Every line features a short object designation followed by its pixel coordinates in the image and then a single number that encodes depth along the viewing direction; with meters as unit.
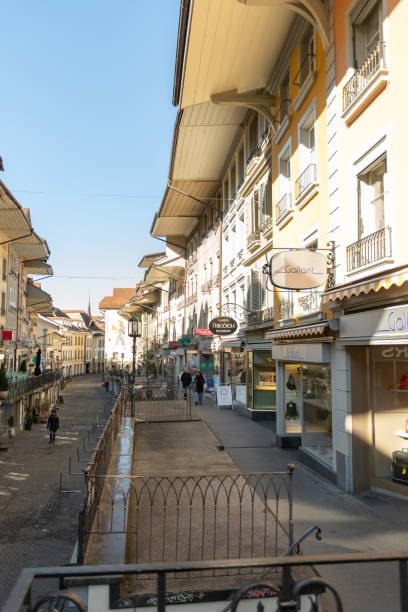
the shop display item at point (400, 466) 8.77
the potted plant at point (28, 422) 32.44
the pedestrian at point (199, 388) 26.17
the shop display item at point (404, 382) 8.97
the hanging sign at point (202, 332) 27.78
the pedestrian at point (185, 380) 28.17
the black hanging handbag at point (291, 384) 14.51
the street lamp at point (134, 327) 21.83
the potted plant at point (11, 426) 28.11
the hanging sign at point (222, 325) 20.97
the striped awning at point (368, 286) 6.95
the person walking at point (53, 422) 26.11
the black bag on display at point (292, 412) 14.27
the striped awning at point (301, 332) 10.10
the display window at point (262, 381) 19.75
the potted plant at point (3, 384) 25.36
